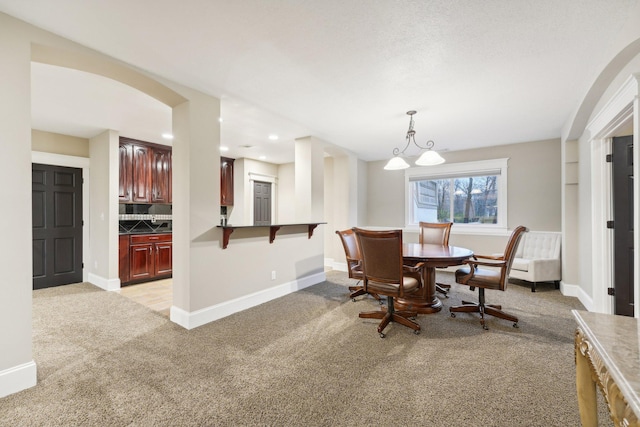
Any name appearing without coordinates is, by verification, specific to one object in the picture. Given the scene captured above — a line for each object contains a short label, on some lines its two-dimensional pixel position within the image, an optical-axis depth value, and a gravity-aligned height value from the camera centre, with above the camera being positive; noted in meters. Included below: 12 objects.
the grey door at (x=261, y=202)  6.56 +0.26
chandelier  3.32 +0.65
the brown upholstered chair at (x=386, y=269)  2.58 -0.55
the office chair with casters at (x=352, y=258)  3.29 -0.57
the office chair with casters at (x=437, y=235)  4.04 -0.35
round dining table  2.88 -0.79
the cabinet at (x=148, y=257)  4.56 -0.75
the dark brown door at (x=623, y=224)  2.84 -0.14
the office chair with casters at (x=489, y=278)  2.79 -0.69
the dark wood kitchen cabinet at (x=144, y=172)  4.59 +0.71
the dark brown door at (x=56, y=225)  4.19 -0.17
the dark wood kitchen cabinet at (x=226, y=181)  6.16 +0.71
